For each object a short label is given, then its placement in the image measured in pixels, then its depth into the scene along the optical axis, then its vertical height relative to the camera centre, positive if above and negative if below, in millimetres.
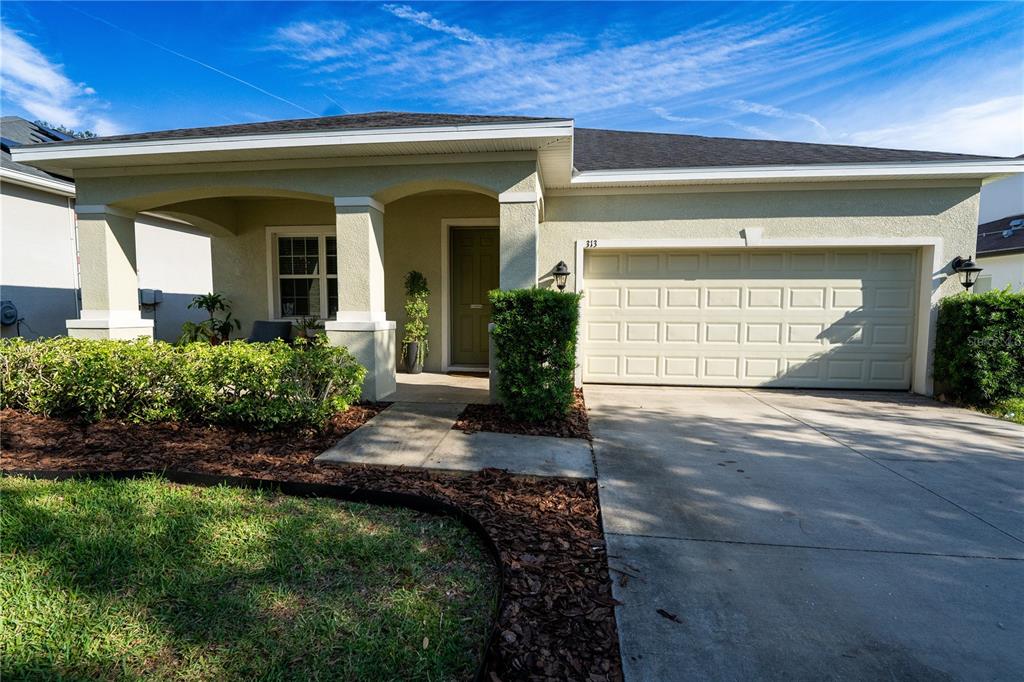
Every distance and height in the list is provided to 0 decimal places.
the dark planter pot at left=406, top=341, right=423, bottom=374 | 7688 -831
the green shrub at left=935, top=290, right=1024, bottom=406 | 5656 -411
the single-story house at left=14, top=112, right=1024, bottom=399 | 5523 +1126
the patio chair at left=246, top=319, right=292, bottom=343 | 7816 -414
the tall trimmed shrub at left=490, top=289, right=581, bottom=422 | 4688 -388
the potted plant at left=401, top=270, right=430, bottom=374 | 7535 -237
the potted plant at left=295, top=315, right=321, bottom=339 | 8029 -360
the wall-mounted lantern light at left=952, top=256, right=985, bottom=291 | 6285 +611
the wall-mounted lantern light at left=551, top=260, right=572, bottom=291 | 6570 +515
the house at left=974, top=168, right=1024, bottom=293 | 12859 +2488
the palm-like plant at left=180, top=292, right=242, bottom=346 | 7820 -350
